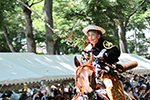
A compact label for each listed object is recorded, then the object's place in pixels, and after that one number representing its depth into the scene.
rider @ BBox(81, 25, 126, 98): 7.66
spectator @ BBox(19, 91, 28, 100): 18.89
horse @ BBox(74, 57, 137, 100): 5.42
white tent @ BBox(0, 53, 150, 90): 14.12
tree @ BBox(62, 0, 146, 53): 24.08
